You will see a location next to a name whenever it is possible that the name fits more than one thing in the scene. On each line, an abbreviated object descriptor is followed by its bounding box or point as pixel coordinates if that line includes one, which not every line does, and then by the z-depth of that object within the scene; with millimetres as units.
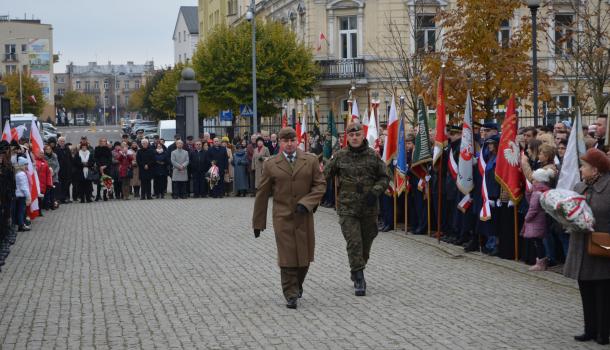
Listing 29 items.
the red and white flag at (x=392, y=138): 20062
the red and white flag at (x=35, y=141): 25516
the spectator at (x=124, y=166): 31609
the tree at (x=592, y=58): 26391
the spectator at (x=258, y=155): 31203
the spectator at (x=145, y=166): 31562
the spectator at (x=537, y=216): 14086
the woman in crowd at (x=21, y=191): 20688
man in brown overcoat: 12141
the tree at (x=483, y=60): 29234
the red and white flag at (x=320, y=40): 50281
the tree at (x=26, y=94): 102000
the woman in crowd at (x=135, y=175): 31800
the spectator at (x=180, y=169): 31730
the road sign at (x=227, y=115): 46688
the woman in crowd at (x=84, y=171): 30969
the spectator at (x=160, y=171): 31912
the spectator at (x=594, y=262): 9578
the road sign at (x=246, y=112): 41719
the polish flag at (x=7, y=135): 22578
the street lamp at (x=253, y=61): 39909
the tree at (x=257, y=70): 48250
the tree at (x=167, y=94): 76188
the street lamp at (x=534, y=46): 21681
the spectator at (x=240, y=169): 32062
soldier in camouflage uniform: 12781
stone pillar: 37281
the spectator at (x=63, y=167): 30359
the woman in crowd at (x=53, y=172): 28734
